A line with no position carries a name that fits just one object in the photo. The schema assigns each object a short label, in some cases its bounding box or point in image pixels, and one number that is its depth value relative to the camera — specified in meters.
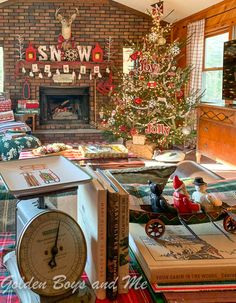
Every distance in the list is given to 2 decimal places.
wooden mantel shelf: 5.66
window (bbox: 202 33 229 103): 4.77
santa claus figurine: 0.76
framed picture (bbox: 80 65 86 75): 5.75
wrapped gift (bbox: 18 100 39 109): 5.64
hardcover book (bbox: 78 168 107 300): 0.65
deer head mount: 5.56
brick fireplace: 5.67
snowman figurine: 0.78
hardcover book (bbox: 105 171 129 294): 0.65
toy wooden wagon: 0.74
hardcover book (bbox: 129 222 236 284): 0.66
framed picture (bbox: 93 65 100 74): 5.79
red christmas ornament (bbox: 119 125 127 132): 4.59
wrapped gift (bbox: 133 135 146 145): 4.39
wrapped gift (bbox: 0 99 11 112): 5.36
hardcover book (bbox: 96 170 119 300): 0.64
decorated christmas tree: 4.39
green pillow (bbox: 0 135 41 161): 3.99
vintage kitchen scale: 0.58
